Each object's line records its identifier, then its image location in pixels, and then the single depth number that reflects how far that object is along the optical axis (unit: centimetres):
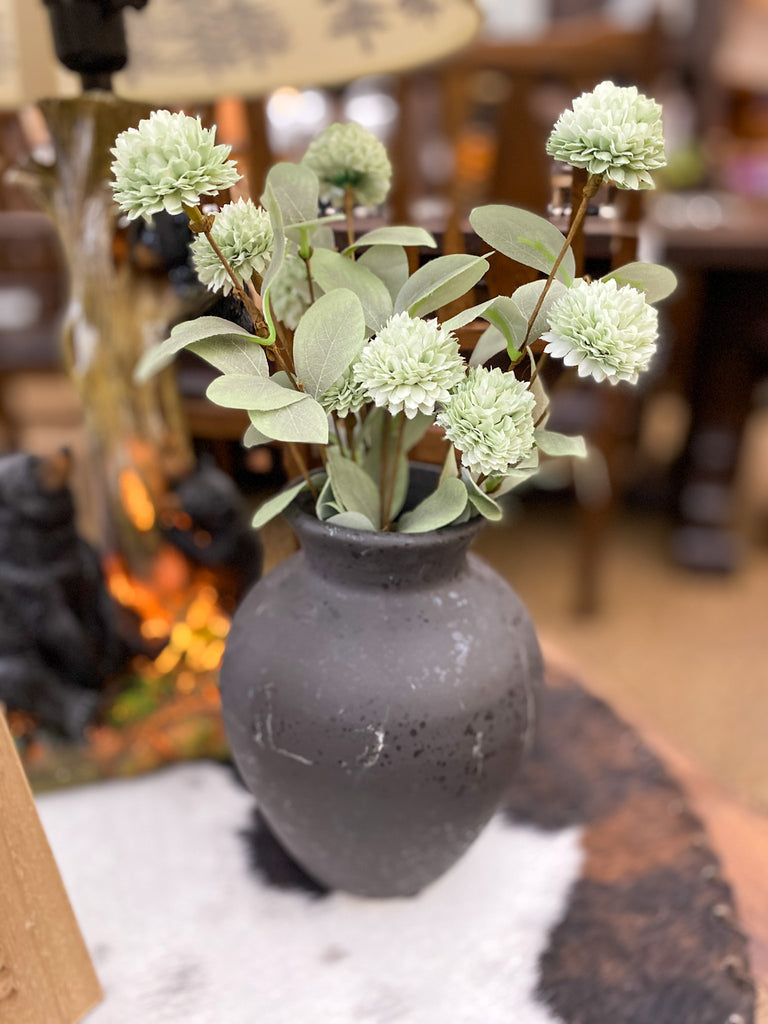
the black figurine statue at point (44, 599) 75
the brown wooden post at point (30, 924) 48
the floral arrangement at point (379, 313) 38
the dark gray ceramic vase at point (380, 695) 50
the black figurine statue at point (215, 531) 92
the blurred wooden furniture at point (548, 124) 154
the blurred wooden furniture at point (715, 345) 162
